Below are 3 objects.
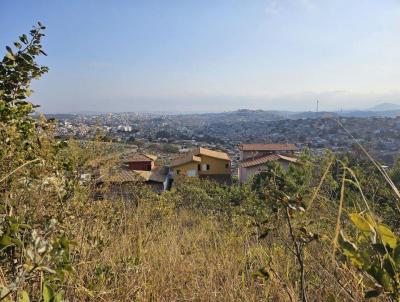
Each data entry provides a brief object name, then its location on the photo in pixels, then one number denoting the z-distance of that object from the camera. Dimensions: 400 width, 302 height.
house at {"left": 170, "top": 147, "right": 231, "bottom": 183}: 30.28
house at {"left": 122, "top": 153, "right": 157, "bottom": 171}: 26.11
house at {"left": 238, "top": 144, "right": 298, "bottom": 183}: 28.56
